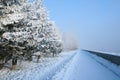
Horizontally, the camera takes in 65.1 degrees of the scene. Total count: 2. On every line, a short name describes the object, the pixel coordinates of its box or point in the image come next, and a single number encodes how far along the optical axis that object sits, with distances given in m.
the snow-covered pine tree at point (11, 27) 7.01
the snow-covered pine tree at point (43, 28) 9.45
